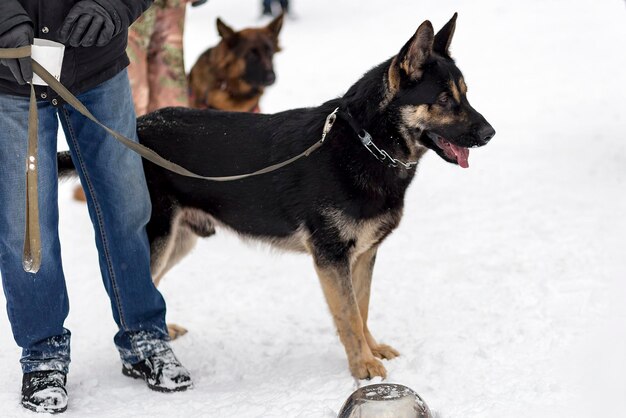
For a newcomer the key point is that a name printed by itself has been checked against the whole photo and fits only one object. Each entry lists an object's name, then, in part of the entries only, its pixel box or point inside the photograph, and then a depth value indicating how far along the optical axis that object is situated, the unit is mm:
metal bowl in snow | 5695
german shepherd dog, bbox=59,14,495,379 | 6859
